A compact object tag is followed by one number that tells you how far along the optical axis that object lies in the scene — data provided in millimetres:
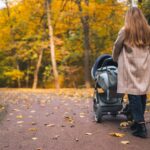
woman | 5953
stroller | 6535
